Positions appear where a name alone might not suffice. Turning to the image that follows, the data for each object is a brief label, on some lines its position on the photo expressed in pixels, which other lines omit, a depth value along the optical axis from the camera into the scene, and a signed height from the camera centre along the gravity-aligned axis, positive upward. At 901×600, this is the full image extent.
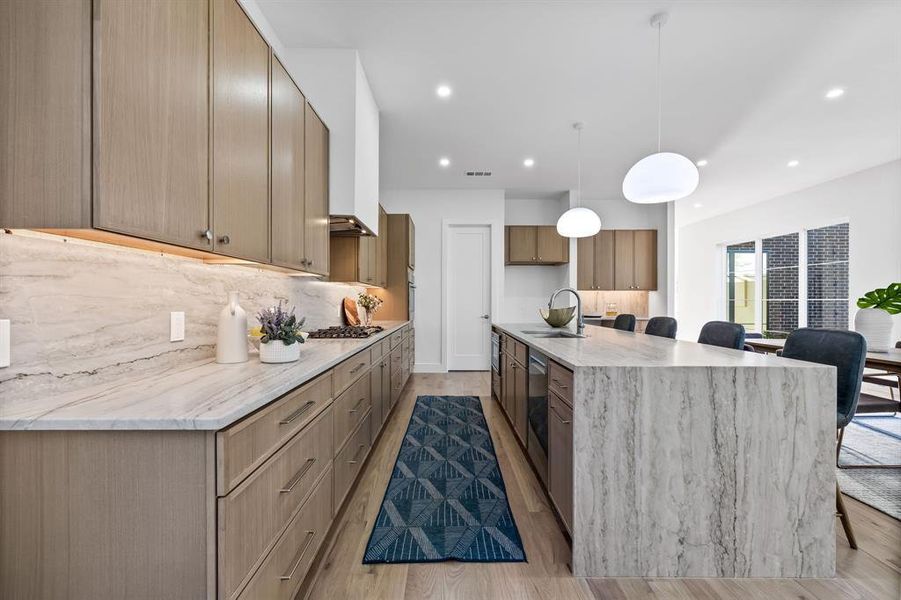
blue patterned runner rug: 1.72 -1.13
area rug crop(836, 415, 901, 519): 2.20 -1.14
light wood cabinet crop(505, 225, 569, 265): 6.27 +0.90
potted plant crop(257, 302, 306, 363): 1.64 -0.18
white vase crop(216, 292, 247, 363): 1.64 -0.16
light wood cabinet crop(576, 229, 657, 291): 6.49 +0.62
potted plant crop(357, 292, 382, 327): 3.79 -0.05
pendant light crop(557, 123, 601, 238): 3.97 +0.80
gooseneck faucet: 2.99 -0.20
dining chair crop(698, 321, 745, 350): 2.30 -0.23
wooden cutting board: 3.69 -0.14
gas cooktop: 2.73 -0.26
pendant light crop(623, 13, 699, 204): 2.56 +0.83
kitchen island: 1.52 -0.69
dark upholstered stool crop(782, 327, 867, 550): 1.78 -0.30
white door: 6.13 +0.02
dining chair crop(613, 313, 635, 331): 3.86 -0.24
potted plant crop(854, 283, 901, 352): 2.84 -0.13
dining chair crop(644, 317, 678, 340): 3.20 -0.24
